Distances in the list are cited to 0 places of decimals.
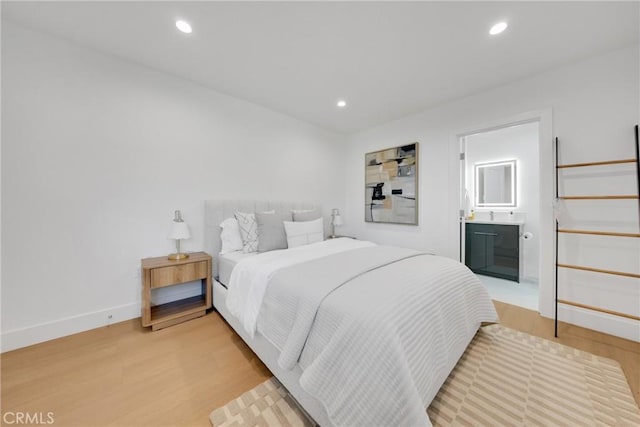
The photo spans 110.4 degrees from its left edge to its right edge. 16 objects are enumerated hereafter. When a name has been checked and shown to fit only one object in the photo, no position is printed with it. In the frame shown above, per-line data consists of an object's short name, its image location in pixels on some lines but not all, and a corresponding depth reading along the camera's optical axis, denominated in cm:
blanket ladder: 181
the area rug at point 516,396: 119
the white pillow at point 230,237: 257
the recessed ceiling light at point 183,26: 171
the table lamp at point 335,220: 375
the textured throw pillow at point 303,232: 266
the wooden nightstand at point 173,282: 197
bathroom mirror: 359
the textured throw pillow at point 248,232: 253
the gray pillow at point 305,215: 296
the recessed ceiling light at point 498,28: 169
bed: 92
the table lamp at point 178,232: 220
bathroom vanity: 330
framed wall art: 332
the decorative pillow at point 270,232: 250
